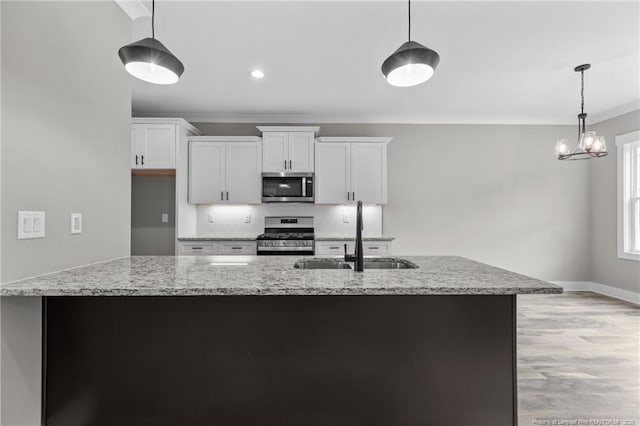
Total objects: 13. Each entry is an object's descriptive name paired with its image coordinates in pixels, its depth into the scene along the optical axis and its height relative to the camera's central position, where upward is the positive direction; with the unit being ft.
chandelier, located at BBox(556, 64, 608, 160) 10.83 +2.42
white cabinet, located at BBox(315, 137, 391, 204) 14.88 +1.88
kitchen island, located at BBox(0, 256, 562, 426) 4.90 -2.08
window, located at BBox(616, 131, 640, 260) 14.64 +0.89
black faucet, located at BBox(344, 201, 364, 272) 5.45 -0.52
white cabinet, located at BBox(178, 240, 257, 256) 13.79 -1.33
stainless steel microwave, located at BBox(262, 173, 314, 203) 14.62 +1.14
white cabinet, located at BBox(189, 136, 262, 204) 14.66 +1.92
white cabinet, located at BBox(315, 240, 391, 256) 13.92 -1.31
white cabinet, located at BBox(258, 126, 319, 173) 14.70 +2.80
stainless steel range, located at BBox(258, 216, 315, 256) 13.57 -1.17
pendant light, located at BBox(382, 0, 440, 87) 4.97 +2.24
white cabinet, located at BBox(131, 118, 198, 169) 13.70 +2.79
